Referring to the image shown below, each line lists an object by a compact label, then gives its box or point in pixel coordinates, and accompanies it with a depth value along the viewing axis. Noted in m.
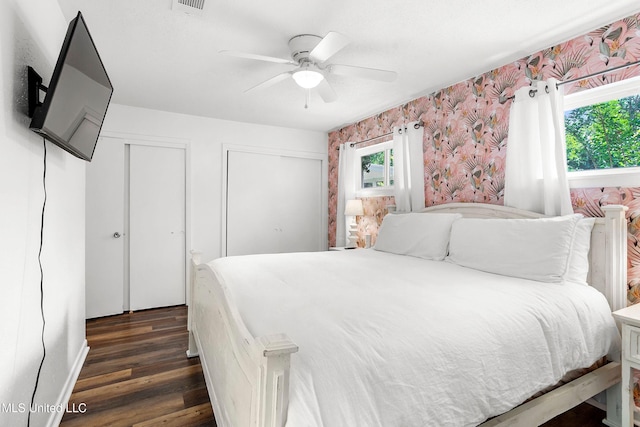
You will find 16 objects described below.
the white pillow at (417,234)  2.59
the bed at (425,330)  0.96
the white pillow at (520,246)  1.84
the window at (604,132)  1.92
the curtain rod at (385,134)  3.27
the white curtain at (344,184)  4.25
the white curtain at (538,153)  2.13
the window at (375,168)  3.86
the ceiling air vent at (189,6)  1.71
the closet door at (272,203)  4.24
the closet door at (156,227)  3.68
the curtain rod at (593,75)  1.86
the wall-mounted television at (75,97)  1.18
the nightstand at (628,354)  1.55
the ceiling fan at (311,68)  1.96
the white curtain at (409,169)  3.28
